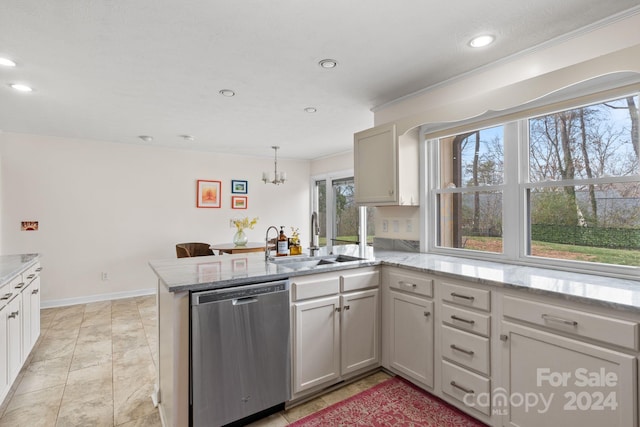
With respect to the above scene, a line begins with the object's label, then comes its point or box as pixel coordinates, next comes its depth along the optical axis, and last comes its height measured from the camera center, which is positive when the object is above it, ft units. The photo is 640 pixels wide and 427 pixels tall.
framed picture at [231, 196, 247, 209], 19.10 +0.82
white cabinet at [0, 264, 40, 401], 6.93 -2.61
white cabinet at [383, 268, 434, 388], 7.19 -2.63
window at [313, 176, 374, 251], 18.26 +0.10
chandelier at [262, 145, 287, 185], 16.96 +2.06
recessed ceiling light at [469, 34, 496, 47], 6.57 +3.62
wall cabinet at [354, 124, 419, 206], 9.39 +1.45
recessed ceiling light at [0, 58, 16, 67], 7.35 +3.63
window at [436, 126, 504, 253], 8.50 +0.66
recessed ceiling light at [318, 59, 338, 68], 7.59 +3.66
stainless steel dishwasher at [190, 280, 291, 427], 5.62 -2.59
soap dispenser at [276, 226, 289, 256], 8.77 -0.87
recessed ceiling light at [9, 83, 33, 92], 8.78 +3.64
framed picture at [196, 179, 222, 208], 17.95 +1.25
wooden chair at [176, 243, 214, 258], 15.63 -1.60
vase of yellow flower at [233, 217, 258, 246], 15.87 -1.08
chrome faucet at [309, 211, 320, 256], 9.64 -0.52
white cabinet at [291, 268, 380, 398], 6.94 -2.61
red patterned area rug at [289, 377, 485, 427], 6.45 -4.19
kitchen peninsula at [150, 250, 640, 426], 4.73 -2.01
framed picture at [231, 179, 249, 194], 19.07 +1.75
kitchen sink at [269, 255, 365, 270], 8.42 -1.26
